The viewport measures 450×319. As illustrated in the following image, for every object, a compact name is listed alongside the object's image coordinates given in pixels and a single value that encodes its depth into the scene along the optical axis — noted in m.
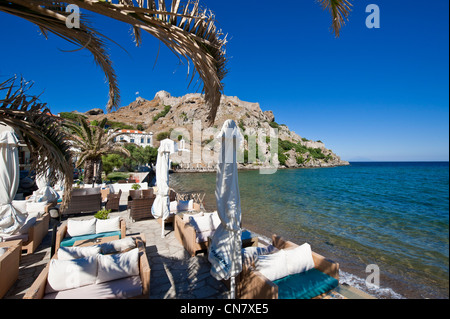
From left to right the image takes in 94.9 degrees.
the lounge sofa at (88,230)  4.40
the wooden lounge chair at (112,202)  8.26
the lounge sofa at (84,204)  7.55
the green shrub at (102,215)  5.45
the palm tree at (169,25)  1.24
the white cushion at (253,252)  3.28
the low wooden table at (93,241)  4.23
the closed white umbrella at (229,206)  2.96
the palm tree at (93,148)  12.80
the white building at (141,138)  50.23
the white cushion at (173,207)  7.14
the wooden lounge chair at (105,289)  2.58
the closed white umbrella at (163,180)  5.78
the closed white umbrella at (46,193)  7.54
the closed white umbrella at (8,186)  4.14
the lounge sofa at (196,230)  4.57
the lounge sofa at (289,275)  2.83
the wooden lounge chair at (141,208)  6.91
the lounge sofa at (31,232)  4.54
